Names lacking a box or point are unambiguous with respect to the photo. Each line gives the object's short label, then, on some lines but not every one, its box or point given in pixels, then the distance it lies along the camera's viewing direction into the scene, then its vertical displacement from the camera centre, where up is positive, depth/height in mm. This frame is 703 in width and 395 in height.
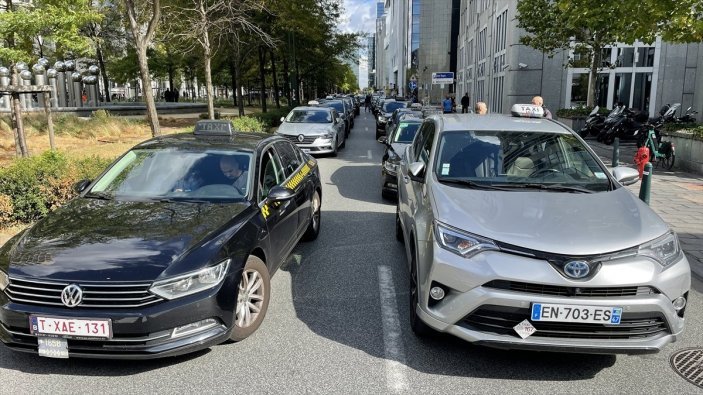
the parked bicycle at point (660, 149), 13414 -1531
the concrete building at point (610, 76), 26906 +666
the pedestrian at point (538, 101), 10164 -226
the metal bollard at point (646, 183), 7680 -1353
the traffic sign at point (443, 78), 43844 +959
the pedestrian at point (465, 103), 36031 -889
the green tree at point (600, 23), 9953 +1735
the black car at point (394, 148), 9586 -1124
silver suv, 3377 -1161
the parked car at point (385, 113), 23953 -1063
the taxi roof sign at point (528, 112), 5945 -252
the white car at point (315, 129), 16297 -1167
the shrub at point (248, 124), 16898 -1043
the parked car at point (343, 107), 25178 -839
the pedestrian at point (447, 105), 27297 -773
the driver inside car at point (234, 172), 4914 -744
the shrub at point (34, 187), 7188 -1261
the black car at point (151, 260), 3414 -1137
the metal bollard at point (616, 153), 12281 -1468
